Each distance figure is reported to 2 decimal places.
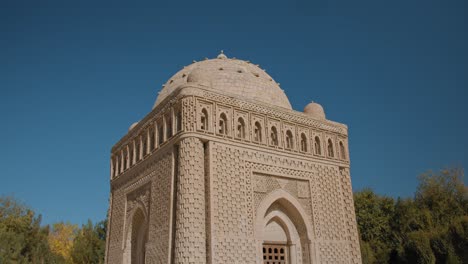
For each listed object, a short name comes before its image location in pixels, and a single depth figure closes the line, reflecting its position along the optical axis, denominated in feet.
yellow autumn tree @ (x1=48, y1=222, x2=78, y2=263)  109.29
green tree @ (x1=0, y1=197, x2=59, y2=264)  59.06
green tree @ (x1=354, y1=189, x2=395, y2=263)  84.58
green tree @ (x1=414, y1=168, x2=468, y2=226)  82.38
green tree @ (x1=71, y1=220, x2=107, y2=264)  78.69
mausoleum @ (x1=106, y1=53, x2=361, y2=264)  34.24
